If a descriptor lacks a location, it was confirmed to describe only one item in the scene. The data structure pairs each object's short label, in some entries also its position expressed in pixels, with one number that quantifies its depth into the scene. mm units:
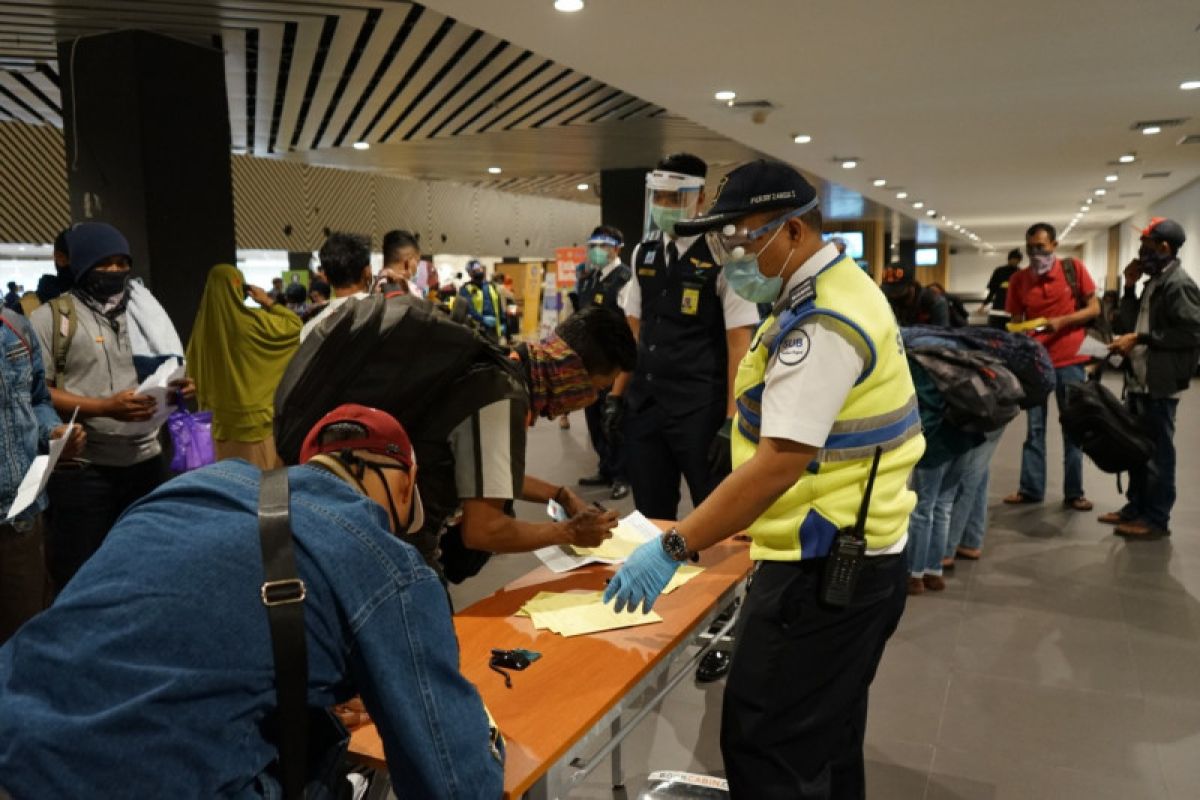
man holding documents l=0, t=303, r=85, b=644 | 2494
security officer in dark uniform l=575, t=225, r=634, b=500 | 6062
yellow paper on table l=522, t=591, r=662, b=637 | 1876
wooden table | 1413
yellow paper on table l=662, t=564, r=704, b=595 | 2128
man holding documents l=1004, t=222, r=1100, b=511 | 5395
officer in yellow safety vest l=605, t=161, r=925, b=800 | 1613
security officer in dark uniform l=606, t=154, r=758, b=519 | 3191
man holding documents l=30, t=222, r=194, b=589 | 3115
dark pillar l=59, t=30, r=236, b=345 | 5281
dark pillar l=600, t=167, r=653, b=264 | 12047
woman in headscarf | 3938
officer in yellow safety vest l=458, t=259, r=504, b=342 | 10516
